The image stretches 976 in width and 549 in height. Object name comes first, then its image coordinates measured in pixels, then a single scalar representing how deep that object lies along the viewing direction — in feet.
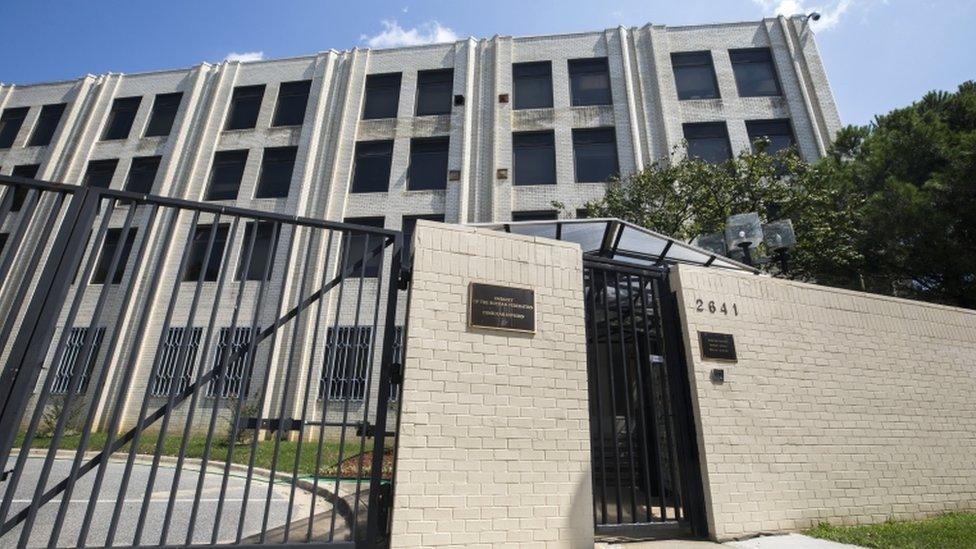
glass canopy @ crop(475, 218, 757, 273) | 20.21
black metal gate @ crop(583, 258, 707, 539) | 14.99
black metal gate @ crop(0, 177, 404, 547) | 10.03
